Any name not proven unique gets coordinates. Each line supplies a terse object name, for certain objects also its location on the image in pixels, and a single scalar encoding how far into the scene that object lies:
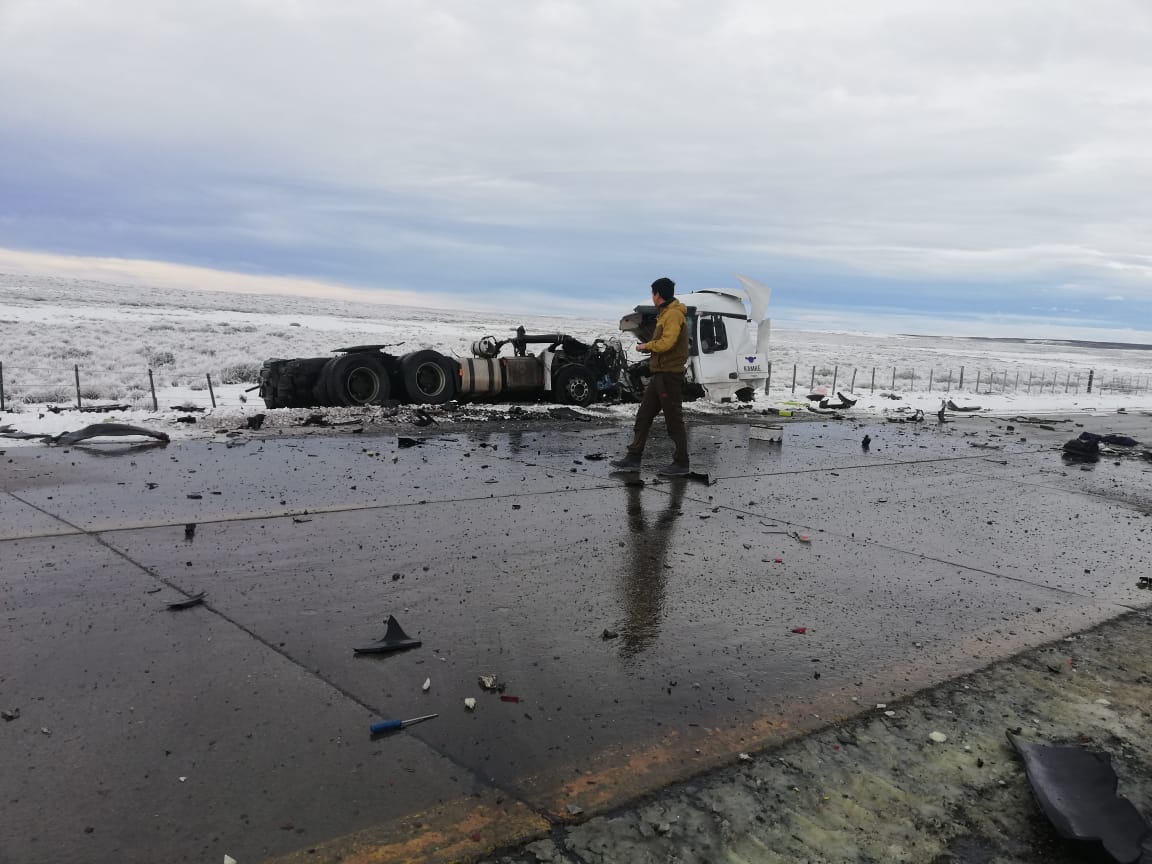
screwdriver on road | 3.16
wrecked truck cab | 17.75
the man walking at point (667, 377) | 8.96
